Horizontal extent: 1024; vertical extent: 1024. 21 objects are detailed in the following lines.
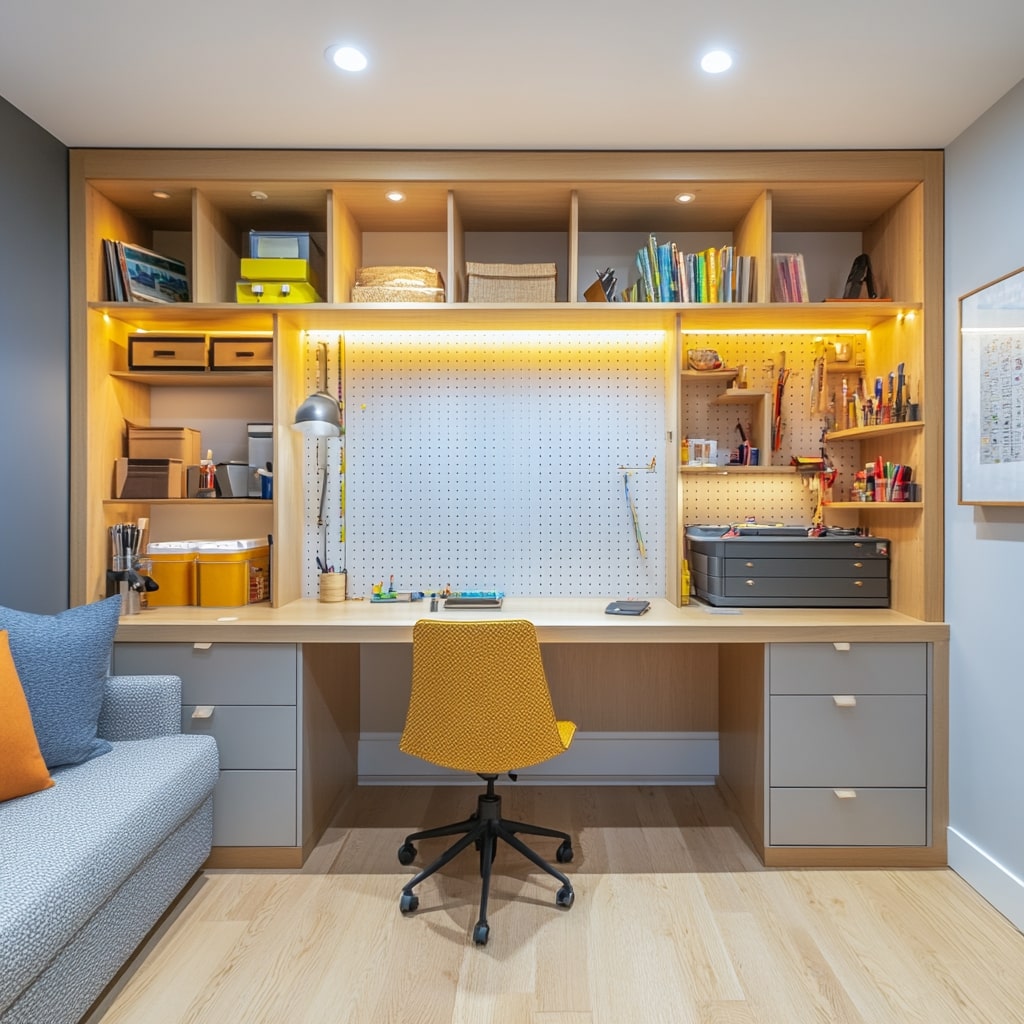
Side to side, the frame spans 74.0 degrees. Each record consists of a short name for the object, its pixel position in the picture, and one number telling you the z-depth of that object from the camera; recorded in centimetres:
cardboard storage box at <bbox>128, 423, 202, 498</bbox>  271
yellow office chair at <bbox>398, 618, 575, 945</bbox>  193
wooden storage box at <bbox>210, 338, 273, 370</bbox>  265
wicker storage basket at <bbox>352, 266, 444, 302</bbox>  259
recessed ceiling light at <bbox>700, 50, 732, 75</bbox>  192
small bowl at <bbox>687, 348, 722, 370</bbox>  273
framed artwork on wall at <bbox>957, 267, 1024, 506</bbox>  201
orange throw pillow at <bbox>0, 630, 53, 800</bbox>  167
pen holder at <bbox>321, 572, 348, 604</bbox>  277
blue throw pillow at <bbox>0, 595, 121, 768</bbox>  187
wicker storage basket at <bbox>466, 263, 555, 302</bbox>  260
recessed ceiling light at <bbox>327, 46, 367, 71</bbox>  191
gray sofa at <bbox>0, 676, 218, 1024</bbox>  136
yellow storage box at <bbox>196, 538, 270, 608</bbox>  262
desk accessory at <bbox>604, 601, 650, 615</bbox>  249
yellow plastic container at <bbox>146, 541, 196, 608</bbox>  262
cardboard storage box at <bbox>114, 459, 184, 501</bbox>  262
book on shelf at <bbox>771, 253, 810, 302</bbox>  259
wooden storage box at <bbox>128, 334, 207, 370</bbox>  265
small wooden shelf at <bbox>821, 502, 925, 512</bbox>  244
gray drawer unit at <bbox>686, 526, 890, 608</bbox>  254
